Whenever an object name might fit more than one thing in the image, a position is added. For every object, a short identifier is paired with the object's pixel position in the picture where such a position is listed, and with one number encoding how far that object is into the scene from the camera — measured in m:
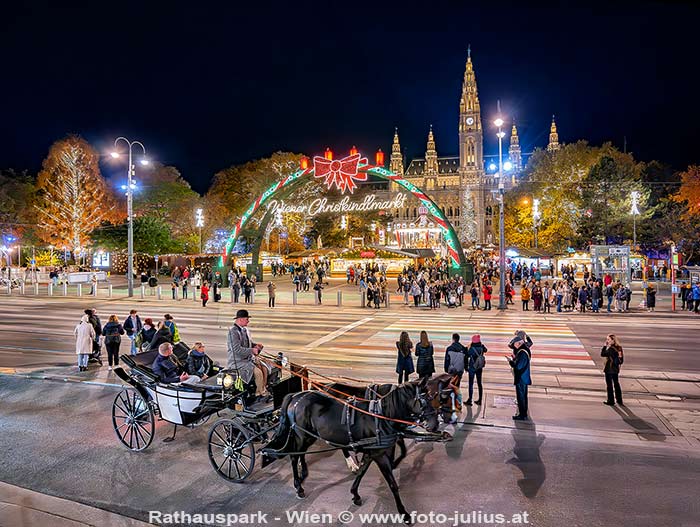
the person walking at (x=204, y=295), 27.53
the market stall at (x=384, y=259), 52.97
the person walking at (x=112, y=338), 12.87
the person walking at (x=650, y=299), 24.81
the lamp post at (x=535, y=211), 54.99
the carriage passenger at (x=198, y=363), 8.49
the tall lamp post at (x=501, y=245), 25.41
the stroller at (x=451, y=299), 26.90
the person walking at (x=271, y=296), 27.67
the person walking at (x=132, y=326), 13.57
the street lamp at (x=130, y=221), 32.62
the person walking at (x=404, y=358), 10.32
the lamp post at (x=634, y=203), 41.56
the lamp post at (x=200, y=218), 53.42
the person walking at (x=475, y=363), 9.91
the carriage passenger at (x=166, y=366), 8.12
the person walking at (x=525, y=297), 25.52
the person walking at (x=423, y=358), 10.09
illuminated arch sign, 33.78
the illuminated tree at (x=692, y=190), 45.03
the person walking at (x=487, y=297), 25.86
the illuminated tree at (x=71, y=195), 50.16
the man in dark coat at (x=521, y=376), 8.96
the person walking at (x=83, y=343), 12.62
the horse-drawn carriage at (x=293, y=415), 5.66
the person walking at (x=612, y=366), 9.68
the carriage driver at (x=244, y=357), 7.18
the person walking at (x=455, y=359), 9.68
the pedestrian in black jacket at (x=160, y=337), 10.66
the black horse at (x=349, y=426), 5.62
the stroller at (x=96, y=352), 13.30
